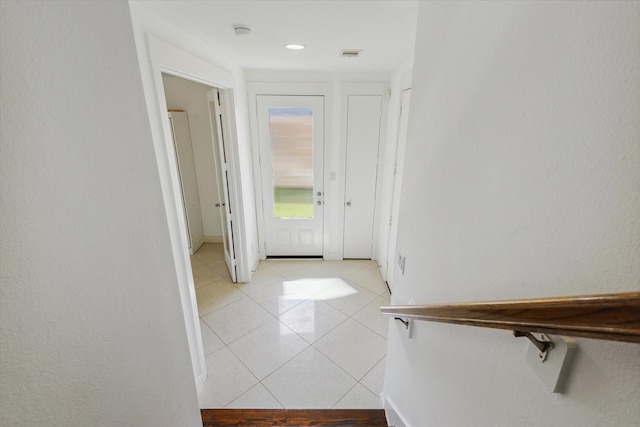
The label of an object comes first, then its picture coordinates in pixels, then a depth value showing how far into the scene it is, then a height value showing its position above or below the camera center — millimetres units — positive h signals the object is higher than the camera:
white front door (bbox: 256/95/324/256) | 3328 -438
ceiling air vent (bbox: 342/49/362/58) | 2270 +725
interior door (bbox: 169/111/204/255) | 3738 -558
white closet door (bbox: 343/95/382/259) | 3316 -432
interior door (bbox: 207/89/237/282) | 2801 -300
